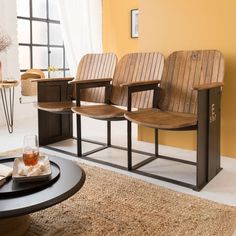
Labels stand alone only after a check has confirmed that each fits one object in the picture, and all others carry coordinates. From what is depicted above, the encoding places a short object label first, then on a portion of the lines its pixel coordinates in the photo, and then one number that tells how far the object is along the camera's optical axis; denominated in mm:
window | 4652
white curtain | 4887
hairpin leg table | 3544
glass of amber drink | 1445
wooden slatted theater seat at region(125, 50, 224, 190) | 2049
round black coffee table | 1171
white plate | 1366
